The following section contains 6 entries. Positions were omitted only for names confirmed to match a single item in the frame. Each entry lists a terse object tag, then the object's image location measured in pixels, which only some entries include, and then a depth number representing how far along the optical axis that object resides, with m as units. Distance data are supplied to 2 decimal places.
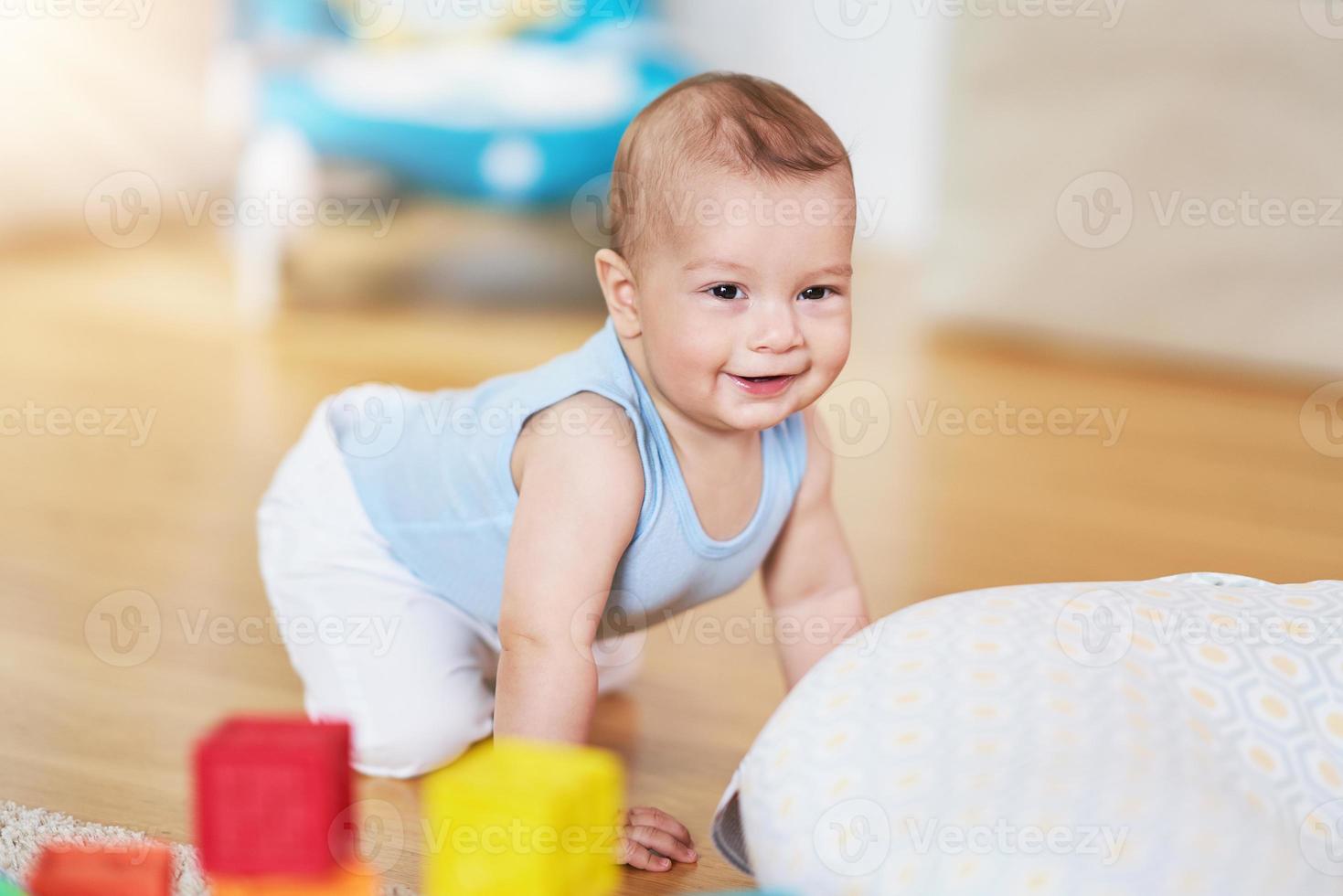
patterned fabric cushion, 1.34
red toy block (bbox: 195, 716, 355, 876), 1.25
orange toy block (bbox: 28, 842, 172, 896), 1.28
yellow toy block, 1.24
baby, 1.50
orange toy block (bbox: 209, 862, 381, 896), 1.26
